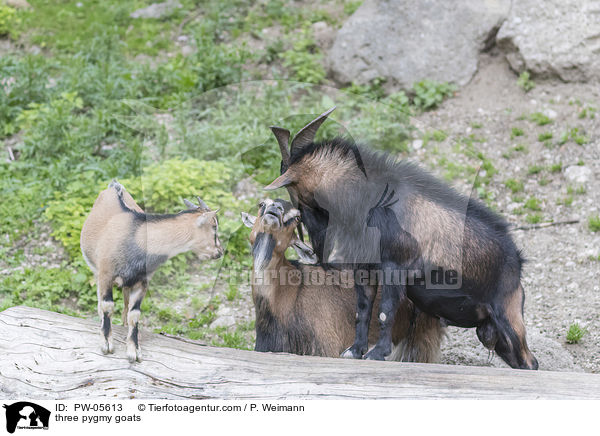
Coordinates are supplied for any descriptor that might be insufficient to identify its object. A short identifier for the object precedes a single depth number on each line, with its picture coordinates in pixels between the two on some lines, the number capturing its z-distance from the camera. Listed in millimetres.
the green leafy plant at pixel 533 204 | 8604
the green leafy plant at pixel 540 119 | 9703
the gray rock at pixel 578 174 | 8852
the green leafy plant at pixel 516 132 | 9664
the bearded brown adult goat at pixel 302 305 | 5367
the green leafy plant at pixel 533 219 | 8383
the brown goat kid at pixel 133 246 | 5016
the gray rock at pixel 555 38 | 10133
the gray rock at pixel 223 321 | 7160
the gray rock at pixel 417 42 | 10586
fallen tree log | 4891
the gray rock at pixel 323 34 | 11555
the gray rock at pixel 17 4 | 12750
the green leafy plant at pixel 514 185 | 8906
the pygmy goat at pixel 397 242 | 5254
